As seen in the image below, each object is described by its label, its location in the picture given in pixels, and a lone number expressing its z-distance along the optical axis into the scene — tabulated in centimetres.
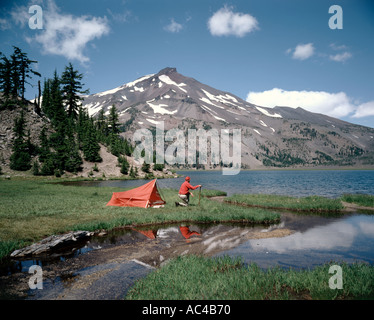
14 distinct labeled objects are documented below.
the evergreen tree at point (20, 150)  6278
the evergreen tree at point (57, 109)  8438
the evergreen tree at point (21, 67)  7394
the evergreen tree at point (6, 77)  7381
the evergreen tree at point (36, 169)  6338
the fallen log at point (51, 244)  1057
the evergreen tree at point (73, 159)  7369
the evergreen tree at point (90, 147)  8119
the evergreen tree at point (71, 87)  9175
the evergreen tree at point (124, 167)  8662
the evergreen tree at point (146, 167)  9656
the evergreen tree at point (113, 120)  10677
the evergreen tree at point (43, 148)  7006
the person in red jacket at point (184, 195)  2303
